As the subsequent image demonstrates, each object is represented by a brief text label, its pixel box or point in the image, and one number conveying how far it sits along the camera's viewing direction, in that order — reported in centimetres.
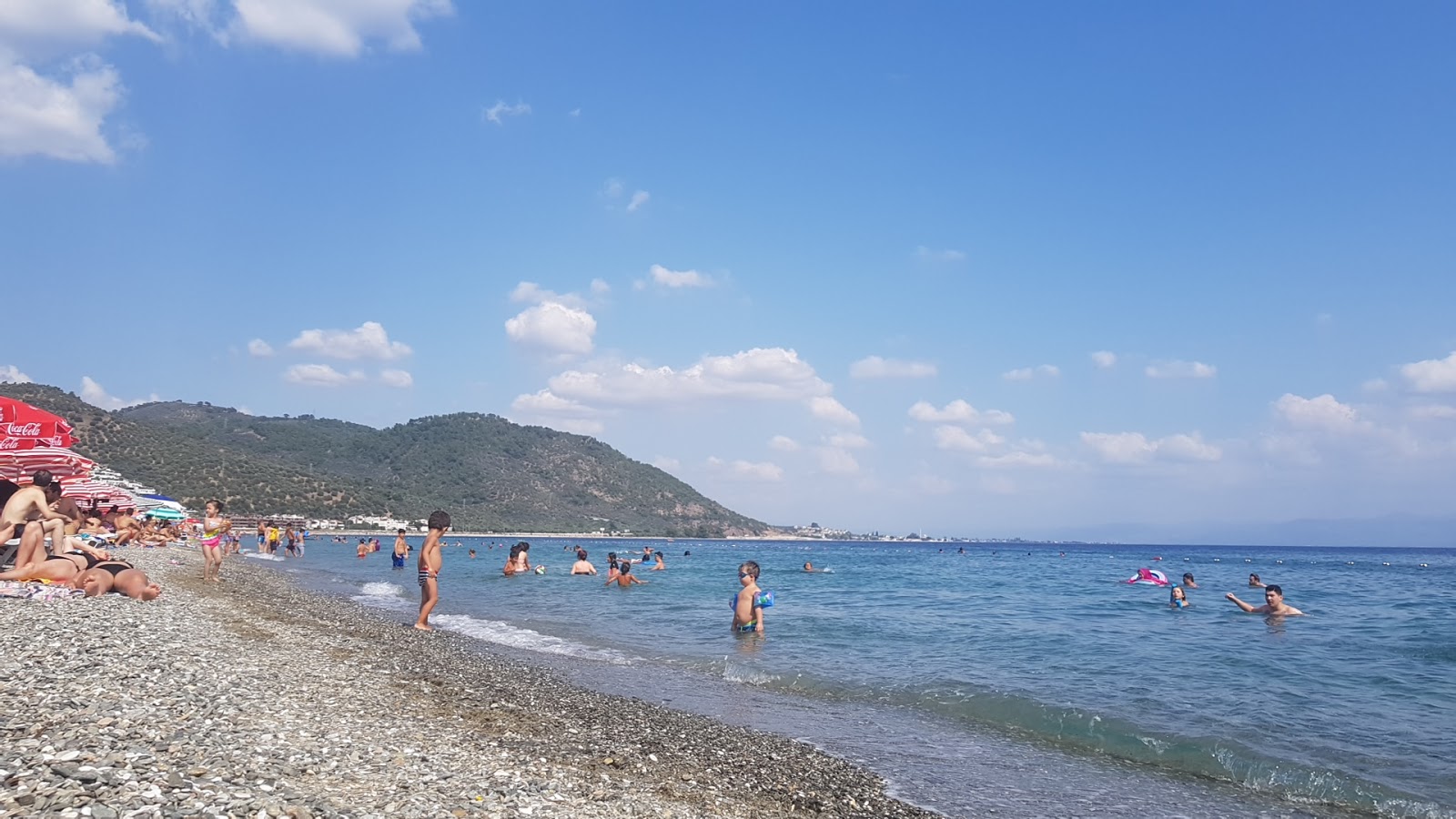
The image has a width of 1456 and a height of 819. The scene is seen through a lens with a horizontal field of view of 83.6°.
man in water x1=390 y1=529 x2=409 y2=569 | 3838
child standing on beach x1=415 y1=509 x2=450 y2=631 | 1501
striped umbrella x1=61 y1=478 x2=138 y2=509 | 2259
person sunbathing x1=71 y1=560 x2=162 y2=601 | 1440
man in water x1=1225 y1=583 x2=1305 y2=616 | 2236
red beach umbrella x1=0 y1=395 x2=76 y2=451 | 1552
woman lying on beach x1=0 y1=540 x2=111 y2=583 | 1341
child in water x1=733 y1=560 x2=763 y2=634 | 1767
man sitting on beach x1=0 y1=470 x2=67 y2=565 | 1311
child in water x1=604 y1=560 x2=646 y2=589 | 3019
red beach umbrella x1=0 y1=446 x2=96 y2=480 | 1538
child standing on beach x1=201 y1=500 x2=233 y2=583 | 2320
